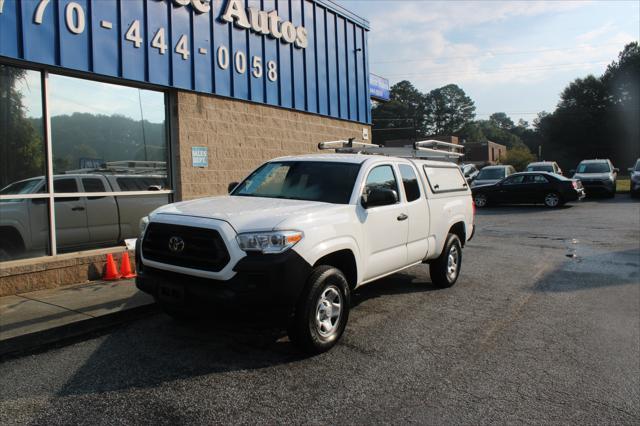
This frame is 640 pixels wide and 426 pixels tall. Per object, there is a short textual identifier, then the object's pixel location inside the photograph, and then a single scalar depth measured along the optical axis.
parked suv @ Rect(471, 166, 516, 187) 23.77
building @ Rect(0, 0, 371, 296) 6.92
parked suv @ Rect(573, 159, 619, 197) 23.83
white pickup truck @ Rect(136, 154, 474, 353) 4.24
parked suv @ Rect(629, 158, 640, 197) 22.86
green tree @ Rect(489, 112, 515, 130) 184.50
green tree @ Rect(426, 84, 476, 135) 145.50
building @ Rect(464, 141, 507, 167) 78.19
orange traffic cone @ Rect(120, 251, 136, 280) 7.66
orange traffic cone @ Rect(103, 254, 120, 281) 7.55
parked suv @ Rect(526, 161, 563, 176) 25.25
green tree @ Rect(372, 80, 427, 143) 101.56
